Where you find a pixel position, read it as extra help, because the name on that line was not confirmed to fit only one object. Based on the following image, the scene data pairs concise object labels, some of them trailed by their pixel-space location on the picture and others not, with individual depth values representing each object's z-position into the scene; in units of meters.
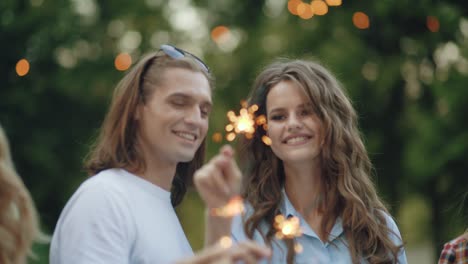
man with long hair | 3.07
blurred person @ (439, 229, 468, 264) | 3.89
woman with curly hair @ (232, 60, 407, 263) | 3.88
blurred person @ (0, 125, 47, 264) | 2.41
